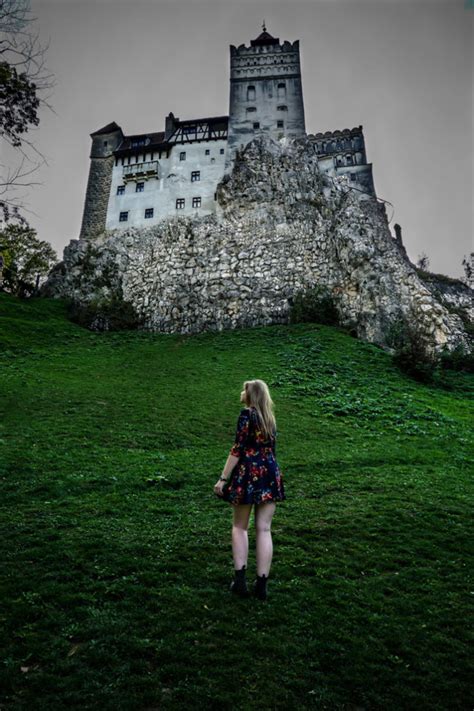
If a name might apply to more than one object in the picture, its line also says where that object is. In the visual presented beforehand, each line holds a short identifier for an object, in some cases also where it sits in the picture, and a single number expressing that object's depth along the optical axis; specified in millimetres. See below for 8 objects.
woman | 5844
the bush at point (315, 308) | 41250
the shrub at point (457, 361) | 35906
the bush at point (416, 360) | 29594
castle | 52688
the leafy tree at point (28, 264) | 52781
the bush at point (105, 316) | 44656
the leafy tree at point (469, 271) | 63419
